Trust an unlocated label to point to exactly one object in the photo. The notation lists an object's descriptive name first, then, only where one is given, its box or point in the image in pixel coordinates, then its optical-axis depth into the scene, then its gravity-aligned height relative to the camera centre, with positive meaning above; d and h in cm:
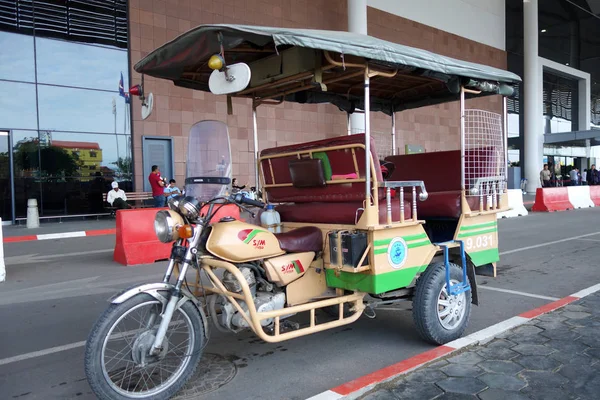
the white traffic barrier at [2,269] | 715 -114
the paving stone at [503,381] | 321 -138
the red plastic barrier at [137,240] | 822 -87
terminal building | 1486 +301
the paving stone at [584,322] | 444 -134
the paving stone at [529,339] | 405 -136
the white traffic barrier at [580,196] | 1872 -59
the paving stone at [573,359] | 361 -137
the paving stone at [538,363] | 352 -137
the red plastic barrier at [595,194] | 1994 -54
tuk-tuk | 312 -31
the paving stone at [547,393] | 306 -138
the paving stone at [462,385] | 317 -138
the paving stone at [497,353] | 373 -137
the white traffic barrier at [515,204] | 1591 -70
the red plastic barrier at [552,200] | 1767 -66
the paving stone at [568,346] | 385 -136
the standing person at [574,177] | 2762 +28
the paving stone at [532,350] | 379 -136
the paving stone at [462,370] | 342 -137
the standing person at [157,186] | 1442 +15
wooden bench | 1557 -27
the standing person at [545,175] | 2557 +41
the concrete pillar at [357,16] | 1866 +674
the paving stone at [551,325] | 438 -134
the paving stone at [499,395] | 306 -138
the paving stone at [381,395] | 309 -138
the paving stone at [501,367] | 347 -137
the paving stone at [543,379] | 323 -138
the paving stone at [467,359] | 366 -137
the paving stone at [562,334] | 413 -135
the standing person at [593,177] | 2680 +26
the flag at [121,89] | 1582 +343
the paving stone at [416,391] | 311 -138
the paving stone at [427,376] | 335 -137
